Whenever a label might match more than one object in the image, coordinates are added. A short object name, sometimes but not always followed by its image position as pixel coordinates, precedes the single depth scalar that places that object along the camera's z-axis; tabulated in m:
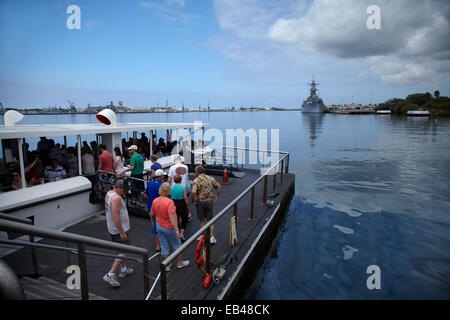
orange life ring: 4.50
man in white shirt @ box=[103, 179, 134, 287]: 4.27
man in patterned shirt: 5.67
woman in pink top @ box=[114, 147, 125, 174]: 7.82
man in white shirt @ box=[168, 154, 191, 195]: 6.37
